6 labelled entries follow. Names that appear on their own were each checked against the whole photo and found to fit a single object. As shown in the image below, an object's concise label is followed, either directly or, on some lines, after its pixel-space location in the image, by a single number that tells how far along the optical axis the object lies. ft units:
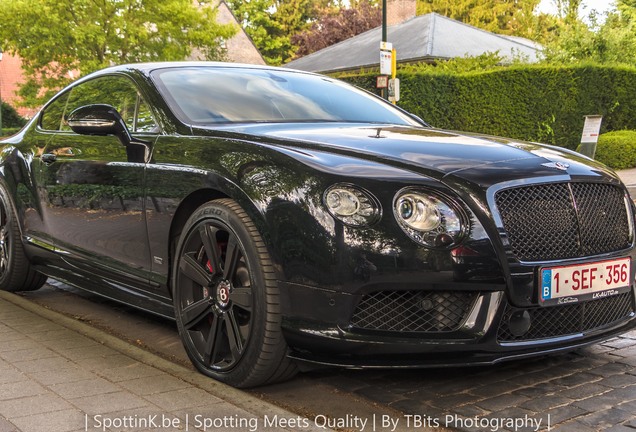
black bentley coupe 9.82
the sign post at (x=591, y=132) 36.47
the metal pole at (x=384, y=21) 76.48
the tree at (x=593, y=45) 85.35
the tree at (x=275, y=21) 201.26
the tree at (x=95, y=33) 80.23
